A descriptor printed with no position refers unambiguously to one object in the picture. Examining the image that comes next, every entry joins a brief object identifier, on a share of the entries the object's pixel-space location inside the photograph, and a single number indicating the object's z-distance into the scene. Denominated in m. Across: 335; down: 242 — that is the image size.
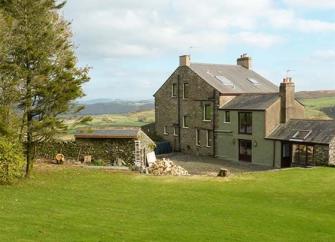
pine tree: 27.25
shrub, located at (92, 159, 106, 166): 38.81
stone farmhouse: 40.72
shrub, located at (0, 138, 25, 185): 25.94
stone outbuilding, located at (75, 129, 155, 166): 38.91
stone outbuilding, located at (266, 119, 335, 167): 38.06
